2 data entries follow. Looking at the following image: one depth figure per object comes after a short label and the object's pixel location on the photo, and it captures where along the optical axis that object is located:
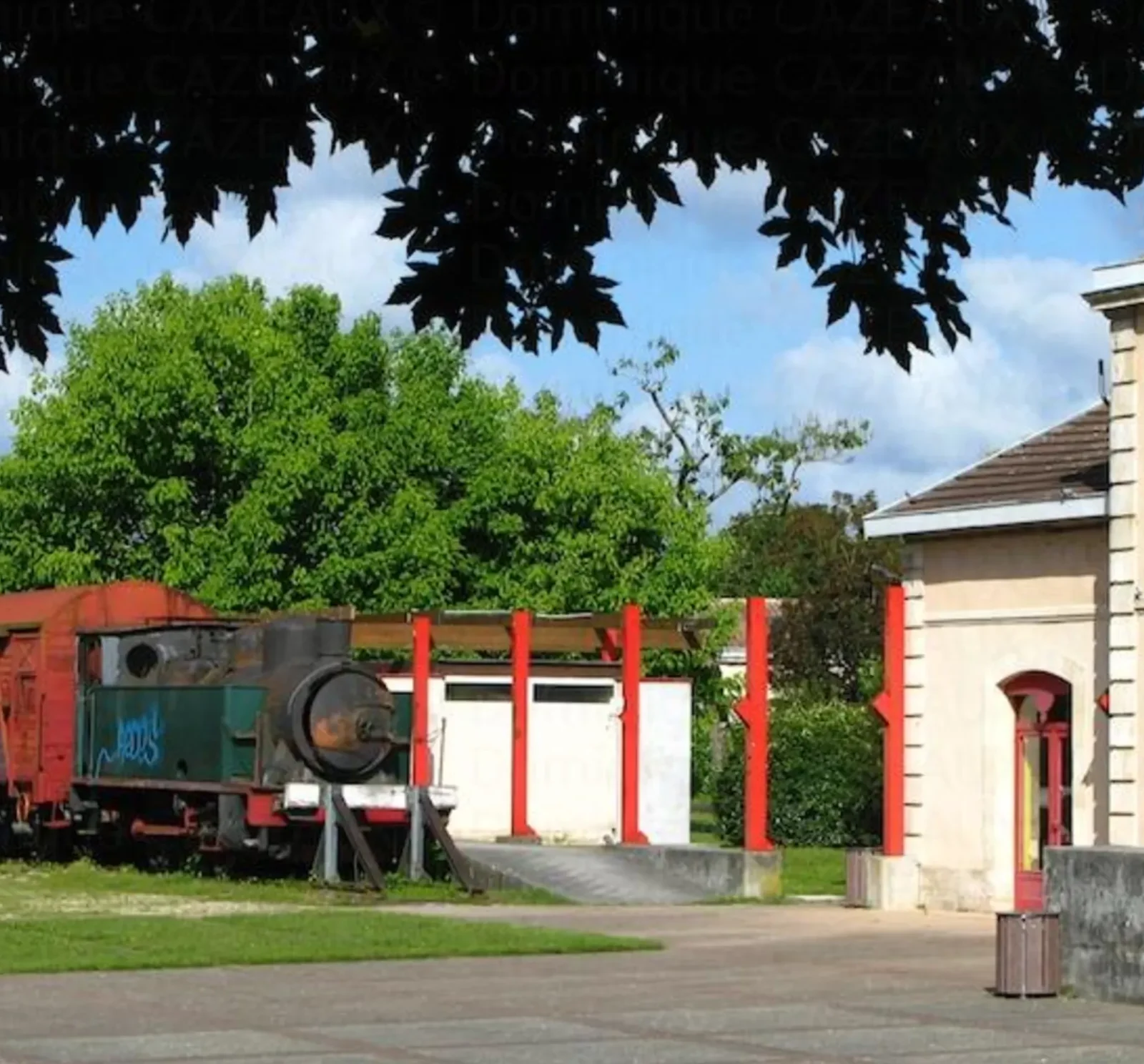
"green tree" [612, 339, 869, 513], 71.50
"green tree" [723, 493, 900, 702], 66.56
